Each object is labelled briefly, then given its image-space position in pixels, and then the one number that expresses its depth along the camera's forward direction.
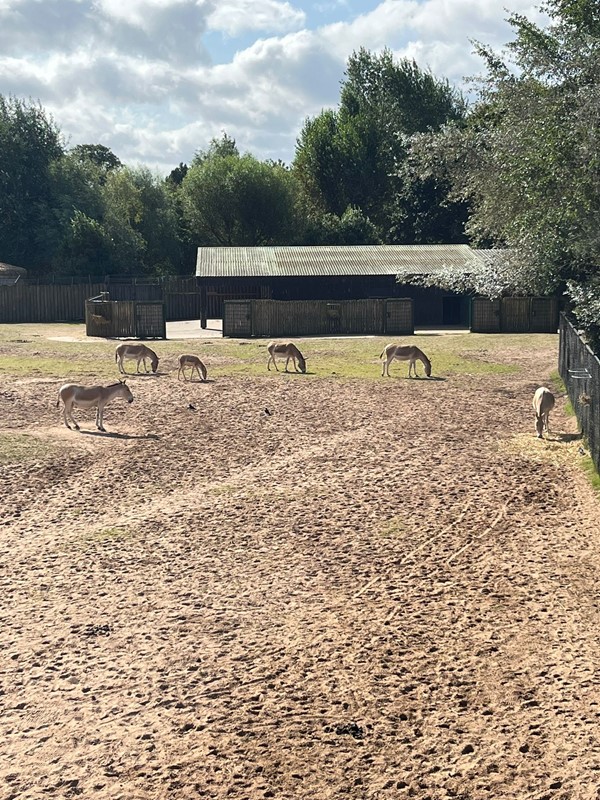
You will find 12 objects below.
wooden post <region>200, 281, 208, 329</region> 51.71
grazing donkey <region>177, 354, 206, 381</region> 27.70
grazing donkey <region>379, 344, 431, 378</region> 28.72
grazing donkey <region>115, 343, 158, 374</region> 29.23
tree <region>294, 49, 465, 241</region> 80.38
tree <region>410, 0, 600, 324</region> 22.23
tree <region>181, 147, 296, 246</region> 74.38
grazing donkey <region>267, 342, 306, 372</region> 29.94
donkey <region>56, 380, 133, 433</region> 20.06
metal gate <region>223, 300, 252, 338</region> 44.53
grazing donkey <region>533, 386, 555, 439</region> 19.55
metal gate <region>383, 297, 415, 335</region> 46.56
